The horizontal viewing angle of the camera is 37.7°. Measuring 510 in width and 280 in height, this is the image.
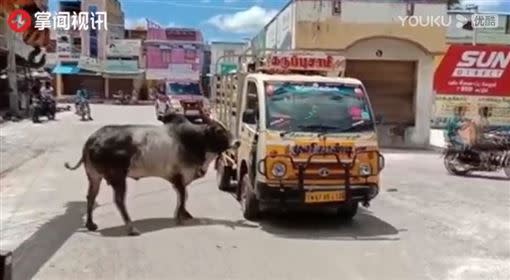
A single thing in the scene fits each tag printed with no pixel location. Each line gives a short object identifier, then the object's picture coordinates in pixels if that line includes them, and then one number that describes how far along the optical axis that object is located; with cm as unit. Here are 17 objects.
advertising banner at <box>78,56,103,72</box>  6724
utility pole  3572
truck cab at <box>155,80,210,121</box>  3625
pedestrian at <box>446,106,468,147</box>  1761
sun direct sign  2652
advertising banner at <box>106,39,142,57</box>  6906
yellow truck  963
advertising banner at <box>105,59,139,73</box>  6881
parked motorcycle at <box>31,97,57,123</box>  3423
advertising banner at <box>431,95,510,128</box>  2700
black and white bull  960
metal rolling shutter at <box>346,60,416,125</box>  2384
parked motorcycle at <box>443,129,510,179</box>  1711
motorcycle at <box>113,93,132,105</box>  6291
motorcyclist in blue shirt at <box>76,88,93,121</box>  3744
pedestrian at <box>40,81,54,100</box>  3622
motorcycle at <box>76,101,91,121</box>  3712
